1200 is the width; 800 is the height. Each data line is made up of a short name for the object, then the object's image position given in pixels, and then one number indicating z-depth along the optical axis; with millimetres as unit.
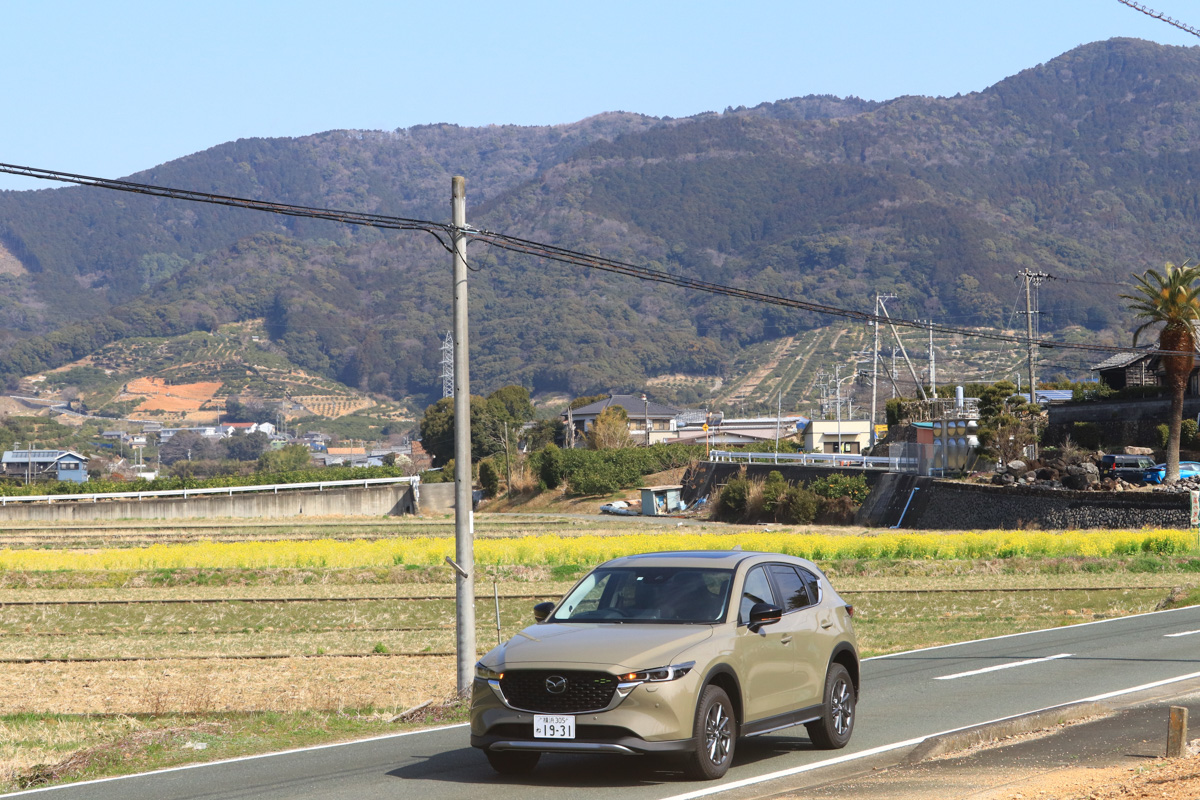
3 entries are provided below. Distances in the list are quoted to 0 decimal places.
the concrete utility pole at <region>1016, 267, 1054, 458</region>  79881
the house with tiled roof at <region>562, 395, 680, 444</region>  151500
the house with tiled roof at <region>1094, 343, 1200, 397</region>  73312
